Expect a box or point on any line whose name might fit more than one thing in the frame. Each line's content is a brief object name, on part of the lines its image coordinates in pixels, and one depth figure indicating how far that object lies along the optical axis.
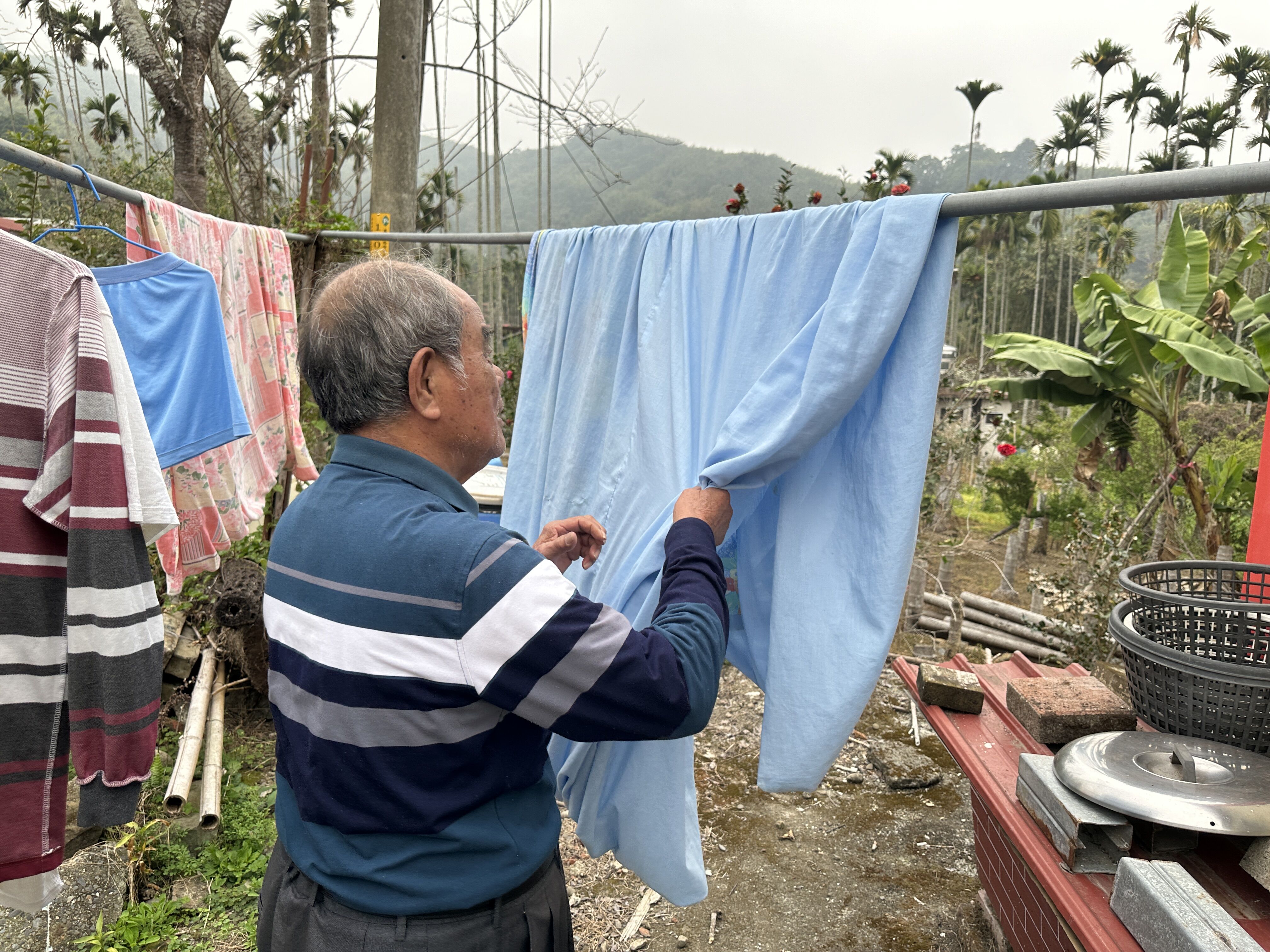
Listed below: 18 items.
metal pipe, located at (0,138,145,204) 1.49
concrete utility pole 3.86
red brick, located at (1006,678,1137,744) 1.94
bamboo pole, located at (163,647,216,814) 3.08
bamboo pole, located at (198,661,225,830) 3.09
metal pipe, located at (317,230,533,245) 2.18
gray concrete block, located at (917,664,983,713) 2.35
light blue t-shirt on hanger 2.20
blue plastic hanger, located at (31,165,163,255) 1.73
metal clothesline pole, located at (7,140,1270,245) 1.02
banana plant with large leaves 5.08
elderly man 1.11
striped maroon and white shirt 1.37
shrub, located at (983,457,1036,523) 9.94
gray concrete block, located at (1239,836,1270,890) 1.31
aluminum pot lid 1.34
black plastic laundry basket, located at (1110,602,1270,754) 1.61
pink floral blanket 2.62
